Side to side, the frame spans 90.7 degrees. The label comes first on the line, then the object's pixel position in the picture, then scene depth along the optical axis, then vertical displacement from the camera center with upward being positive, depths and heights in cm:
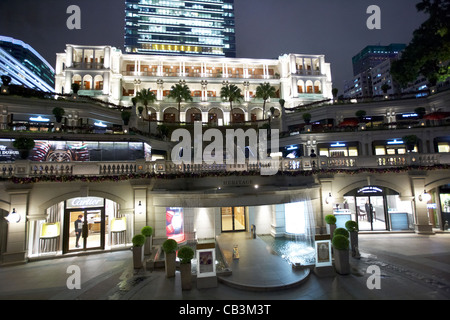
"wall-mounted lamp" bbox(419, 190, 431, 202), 1736 -71
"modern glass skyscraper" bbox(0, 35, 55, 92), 12108 +10037
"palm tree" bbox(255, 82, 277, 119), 4678 +2144
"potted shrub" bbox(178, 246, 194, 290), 974 -305
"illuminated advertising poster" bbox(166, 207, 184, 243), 1658 -201
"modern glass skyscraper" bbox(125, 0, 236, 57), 10762 +8264
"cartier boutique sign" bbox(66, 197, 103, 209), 1553 -18
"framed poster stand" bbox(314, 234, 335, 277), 1080 -319
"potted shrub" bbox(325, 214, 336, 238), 1499 -205
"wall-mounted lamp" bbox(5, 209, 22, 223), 1344 -87
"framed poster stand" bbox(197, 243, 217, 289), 993 -314
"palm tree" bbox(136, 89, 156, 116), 4256 +1928
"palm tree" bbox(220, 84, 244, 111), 4872 +2205
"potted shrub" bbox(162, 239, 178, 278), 1093 -288
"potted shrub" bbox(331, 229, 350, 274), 1082 -309
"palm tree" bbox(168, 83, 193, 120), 4625 +2132
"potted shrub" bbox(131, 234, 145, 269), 1224 -289
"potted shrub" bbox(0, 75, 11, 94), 2564 +1364
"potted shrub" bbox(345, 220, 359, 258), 1353 -258
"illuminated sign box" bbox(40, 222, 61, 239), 1426 -188
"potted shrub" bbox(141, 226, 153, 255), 1415 -262
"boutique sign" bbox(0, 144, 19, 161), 2025 +448
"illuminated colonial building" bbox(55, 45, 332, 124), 4791 +2752
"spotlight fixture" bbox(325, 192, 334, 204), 1767 -61
